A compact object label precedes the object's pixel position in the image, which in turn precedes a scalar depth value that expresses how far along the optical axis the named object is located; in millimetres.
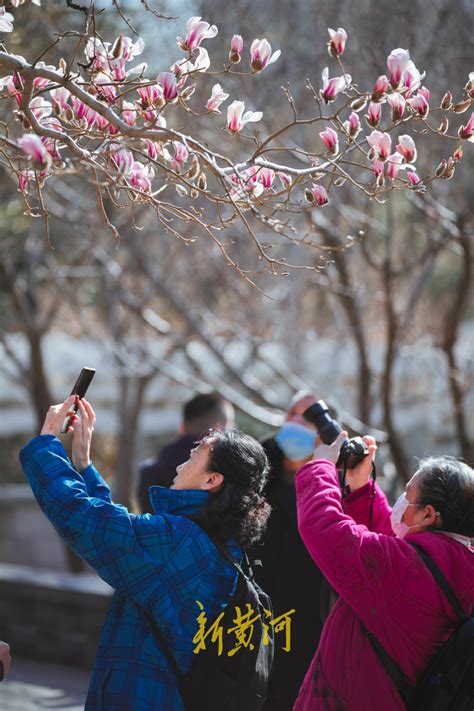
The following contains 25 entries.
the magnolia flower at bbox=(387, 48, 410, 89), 5742
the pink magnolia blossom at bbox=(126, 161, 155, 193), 6598
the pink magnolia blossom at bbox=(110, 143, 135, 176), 6051
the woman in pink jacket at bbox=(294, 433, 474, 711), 5246
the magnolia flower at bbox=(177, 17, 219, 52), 6062
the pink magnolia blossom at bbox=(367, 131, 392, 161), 6145
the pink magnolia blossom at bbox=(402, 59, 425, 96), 5836
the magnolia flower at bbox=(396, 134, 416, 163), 6316
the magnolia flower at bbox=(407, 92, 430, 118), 6223
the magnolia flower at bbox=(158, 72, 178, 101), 5961
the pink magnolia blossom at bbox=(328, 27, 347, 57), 5937
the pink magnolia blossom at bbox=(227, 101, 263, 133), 6262
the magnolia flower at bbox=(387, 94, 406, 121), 6008
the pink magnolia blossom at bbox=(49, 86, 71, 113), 6605
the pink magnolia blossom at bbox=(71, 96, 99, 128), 6598
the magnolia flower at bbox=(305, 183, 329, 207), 6601
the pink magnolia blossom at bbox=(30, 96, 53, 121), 6605
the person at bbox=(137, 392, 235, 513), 8555
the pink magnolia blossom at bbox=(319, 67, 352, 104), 6012
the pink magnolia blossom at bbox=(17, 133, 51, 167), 4934
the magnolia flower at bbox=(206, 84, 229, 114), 6514
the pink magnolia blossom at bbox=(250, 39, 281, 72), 5977
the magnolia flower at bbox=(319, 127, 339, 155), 6309
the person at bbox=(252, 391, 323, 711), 6996
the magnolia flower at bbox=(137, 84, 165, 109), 6156
